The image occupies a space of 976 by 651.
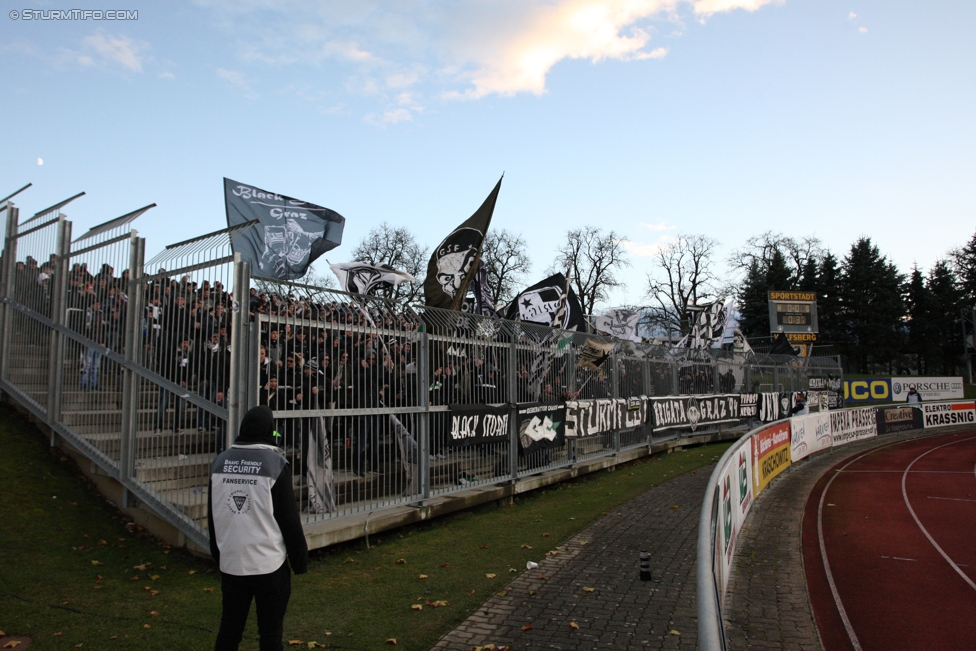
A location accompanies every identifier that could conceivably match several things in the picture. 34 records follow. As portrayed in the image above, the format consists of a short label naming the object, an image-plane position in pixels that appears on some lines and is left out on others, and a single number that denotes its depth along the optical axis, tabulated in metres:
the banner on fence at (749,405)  24.22
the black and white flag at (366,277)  11.49
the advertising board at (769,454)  12.98
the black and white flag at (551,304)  16.34
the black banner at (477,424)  9.88
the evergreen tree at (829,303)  61.34
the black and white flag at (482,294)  16.03
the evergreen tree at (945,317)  63.09
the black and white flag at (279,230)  8.41
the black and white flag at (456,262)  11.07
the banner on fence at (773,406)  25.72
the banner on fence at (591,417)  13.54
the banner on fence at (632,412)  16.20
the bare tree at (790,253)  71.19
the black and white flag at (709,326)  27.95
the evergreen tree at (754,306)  61.03
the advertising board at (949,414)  32.09
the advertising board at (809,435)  18.81
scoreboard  43.22
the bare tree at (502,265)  56.62
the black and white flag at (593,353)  14.34
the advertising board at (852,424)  24.22
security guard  3.94
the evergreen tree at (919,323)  62.81
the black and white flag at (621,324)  25.61
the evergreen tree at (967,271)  63.69
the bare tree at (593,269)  64.25
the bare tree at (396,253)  52.91
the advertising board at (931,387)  41.44
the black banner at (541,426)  11.84
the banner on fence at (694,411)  18.70
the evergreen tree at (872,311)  59.50
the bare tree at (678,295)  68.25
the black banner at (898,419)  29.09
